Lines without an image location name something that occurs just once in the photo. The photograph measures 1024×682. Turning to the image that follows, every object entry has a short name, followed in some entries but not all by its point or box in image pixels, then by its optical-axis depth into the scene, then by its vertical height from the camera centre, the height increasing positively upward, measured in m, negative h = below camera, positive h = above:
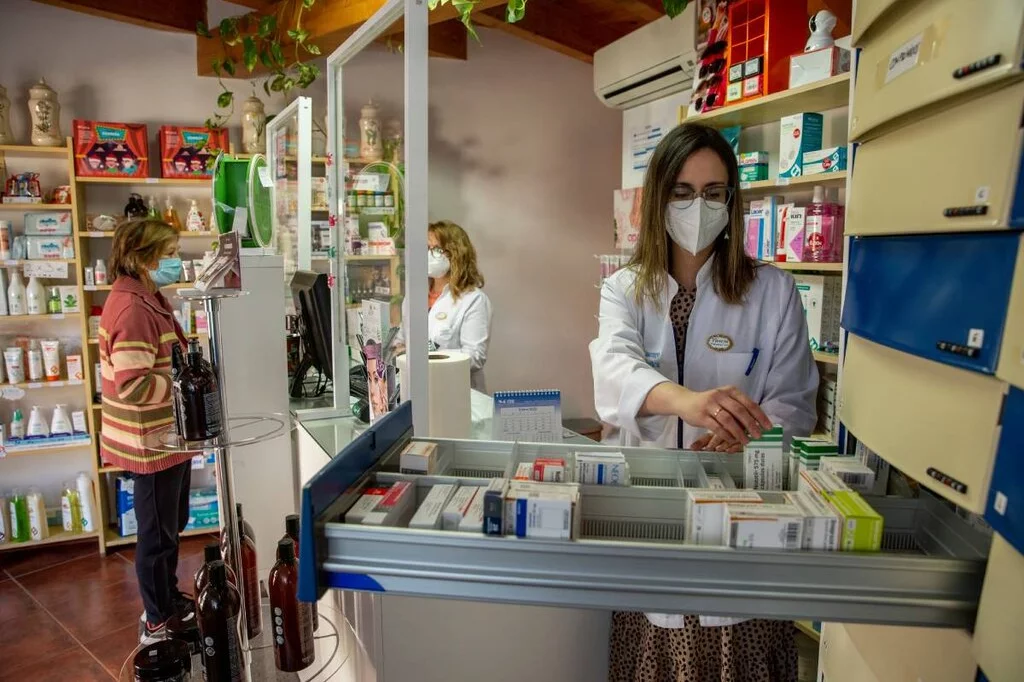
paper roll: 2.00 -0.40
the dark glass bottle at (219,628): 1.55 -0.84
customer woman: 3.11 -0.66
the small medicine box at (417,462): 1.05 -0.31
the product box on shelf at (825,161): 2.73 +0.41
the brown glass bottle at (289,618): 1.61 -0.85
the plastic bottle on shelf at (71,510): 4.55 -1.71
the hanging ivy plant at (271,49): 4.23 +1.30
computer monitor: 2.84 -0.25
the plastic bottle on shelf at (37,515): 4.44 -1.70
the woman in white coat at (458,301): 4.29 -0.28
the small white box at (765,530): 0.79 -0.30
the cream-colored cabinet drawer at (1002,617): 0.69 -0.35
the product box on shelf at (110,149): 4.36 +0.63
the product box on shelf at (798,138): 2.90 +0.52
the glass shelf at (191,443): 1.56 -0.44
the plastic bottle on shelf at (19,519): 4.45 -1.73
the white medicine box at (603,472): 0.99 -0.30
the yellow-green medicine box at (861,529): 0.80 -0.30
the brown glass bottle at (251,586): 1.79 -0.87
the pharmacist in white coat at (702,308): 1.66 -0.11
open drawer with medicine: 0.77 -0.33
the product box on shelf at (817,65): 2.73 +0.78
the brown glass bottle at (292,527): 1.62 -0.64
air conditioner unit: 3.84 +1.17
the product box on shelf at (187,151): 4.61 +0.65
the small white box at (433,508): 0.86 -0.32
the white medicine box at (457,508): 0.87 -0.32
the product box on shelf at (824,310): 2.88 -0.19
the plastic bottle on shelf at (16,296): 4.30 -0.30
